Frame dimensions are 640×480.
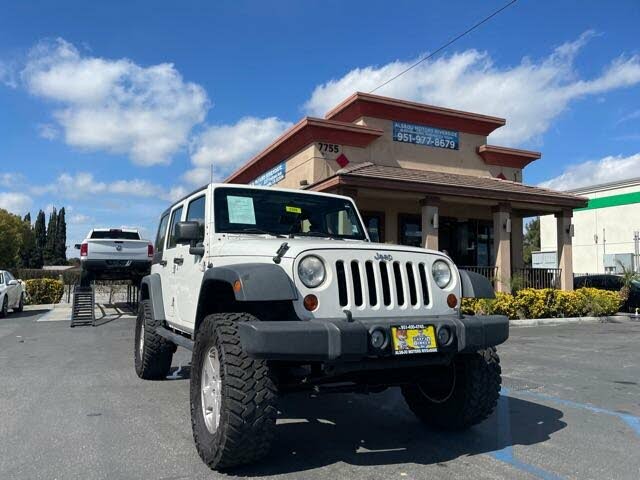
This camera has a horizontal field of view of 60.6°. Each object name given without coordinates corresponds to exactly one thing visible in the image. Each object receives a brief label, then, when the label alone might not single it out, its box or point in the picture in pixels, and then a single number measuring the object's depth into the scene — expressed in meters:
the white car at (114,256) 15.02
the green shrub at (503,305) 14.02
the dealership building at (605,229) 41.88
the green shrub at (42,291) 21.33
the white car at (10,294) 16.50
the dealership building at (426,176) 14.66
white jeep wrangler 3.44
